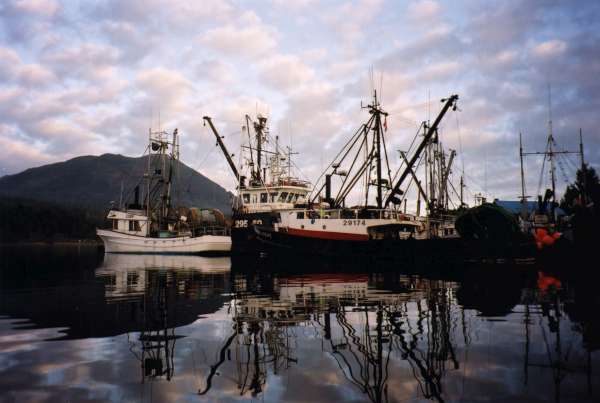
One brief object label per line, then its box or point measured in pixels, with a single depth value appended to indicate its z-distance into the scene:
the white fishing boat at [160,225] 51.81
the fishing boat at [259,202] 45.00
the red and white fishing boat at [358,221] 36.06
